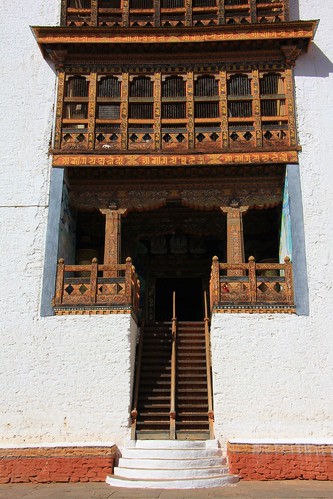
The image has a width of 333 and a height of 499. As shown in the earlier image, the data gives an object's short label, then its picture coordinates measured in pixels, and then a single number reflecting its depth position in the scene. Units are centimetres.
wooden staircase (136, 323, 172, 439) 963
